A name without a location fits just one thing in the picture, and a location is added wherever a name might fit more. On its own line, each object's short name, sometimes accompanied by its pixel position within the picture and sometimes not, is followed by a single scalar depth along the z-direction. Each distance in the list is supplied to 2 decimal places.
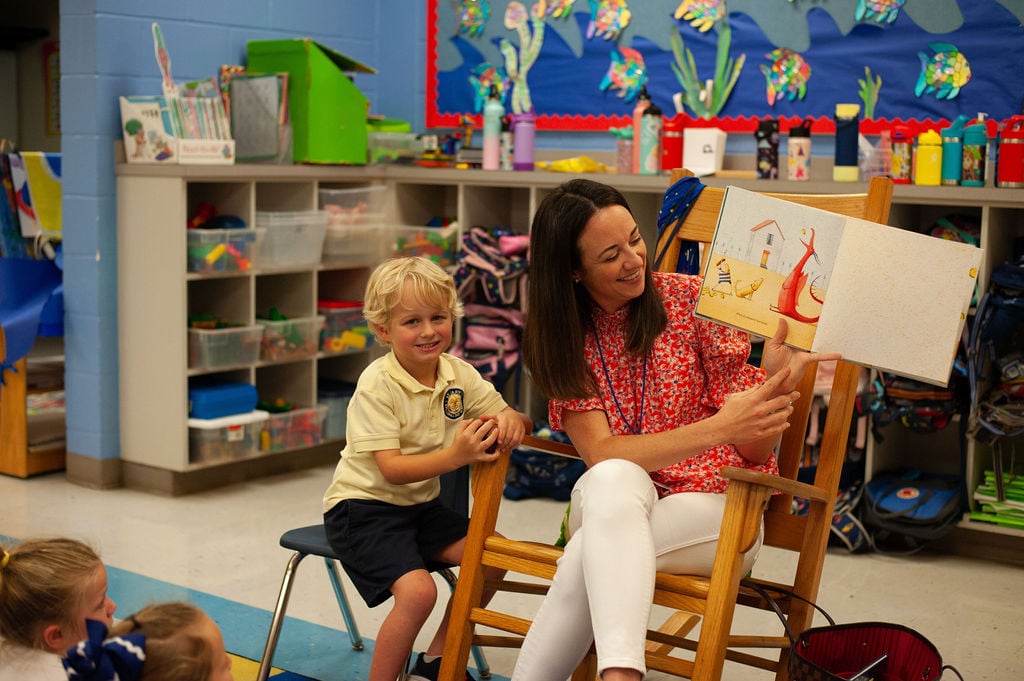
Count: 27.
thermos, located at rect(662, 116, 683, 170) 4.29
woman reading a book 2.24
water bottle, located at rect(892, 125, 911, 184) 3.75
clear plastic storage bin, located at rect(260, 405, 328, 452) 4.49
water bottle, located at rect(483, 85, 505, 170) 4.60
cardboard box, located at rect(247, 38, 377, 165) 4.50
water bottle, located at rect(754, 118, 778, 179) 4.04
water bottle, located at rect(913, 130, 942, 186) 3.67
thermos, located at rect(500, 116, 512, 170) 4.58
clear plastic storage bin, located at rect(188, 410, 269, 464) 4.26
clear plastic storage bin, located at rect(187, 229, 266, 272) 4.19
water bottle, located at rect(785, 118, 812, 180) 3.98
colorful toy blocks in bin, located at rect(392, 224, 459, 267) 4.75
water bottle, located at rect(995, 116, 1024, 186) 3.51
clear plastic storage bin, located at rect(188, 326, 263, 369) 4.22
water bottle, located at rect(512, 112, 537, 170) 4.54
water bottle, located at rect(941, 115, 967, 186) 3.64
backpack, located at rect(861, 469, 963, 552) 3.68
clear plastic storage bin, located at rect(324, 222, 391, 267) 4.70
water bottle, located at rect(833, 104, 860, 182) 3.84
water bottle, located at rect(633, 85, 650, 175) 4.32
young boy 2.39
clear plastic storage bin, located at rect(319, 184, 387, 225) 4.68
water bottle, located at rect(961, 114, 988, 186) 3.61
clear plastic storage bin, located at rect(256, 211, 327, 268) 4.43
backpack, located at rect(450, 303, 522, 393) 4.49
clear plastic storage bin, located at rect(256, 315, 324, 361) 4.48
